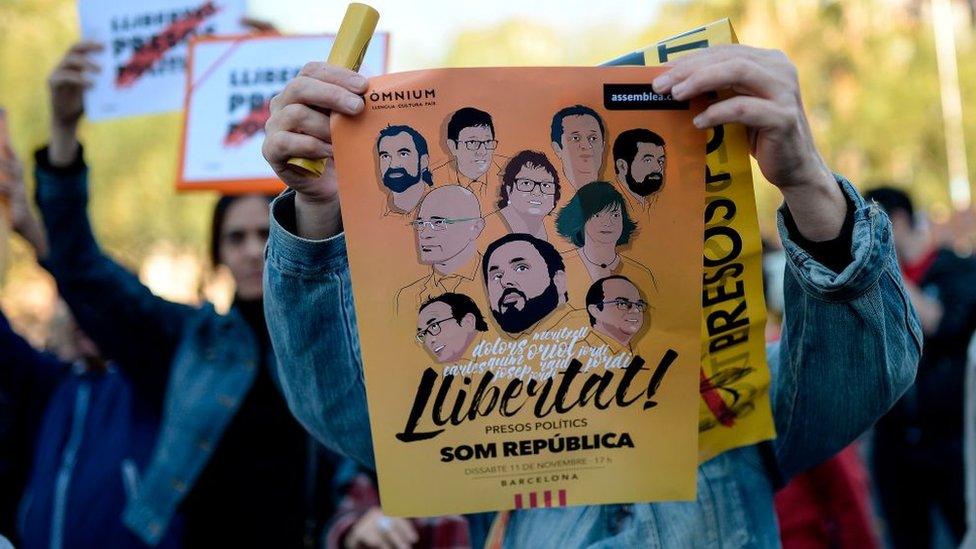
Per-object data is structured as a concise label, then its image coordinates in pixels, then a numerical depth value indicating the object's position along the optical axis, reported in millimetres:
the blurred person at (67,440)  3459
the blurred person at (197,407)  3156
